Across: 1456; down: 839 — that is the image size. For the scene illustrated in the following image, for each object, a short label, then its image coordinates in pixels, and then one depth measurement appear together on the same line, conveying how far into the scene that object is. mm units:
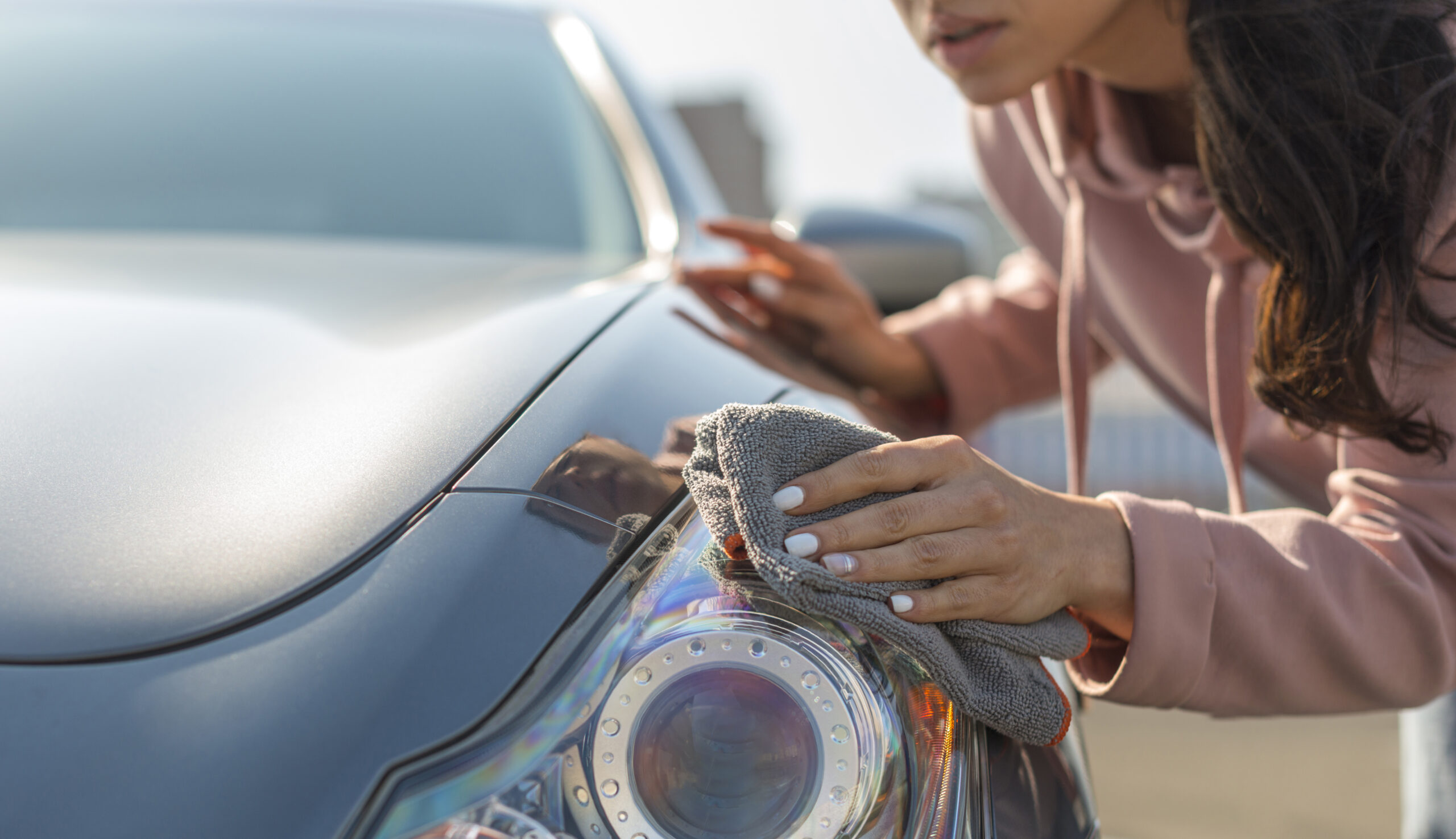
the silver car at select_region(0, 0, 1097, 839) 619
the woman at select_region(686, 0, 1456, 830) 817
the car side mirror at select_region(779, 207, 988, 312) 1925
